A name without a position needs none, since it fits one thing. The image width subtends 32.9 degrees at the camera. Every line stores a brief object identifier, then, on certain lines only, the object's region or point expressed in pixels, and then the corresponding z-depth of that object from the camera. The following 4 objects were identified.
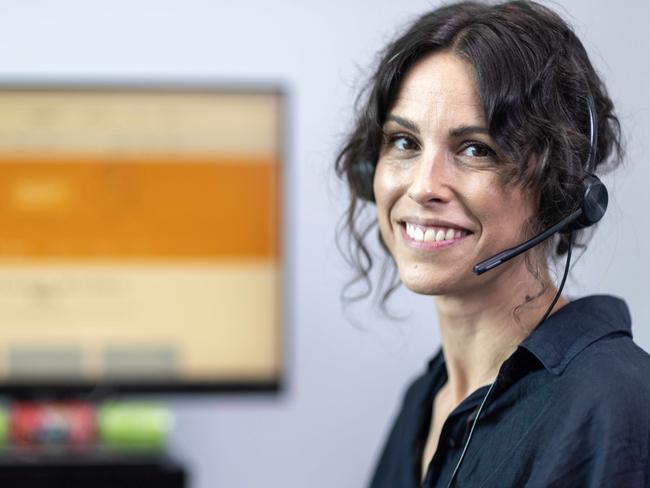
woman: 1.06
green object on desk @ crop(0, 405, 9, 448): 2.40
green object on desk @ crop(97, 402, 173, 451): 2.40
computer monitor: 2.51
